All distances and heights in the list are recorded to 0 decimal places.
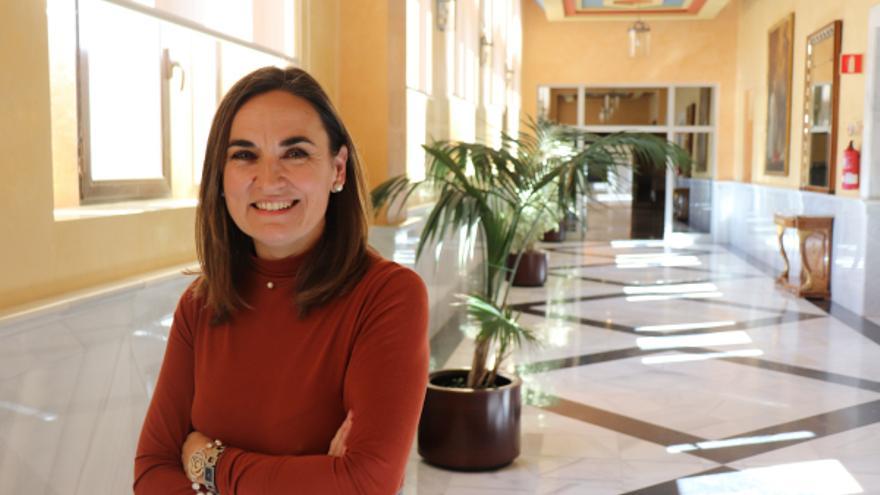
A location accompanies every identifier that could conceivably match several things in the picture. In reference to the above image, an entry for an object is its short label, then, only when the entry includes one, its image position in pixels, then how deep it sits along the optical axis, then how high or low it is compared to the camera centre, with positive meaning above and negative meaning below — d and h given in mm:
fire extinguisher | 8922 +32
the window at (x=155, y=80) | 2902 +292
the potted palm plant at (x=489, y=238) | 4129 -313
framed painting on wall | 12289 +1013
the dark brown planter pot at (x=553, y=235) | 16188 -1130
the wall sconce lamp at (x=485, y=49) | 11383 +1427
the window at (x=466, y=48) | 9633 +1261
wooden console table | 9547 -825
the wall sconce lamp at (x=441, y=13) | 7867 +1268
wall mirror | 9875 +665
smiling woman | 1455 -263
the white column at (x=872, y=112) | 8531 +517
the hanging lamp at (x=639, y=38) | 14688 +1997
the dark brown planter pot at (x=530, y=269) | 10555 -1105
